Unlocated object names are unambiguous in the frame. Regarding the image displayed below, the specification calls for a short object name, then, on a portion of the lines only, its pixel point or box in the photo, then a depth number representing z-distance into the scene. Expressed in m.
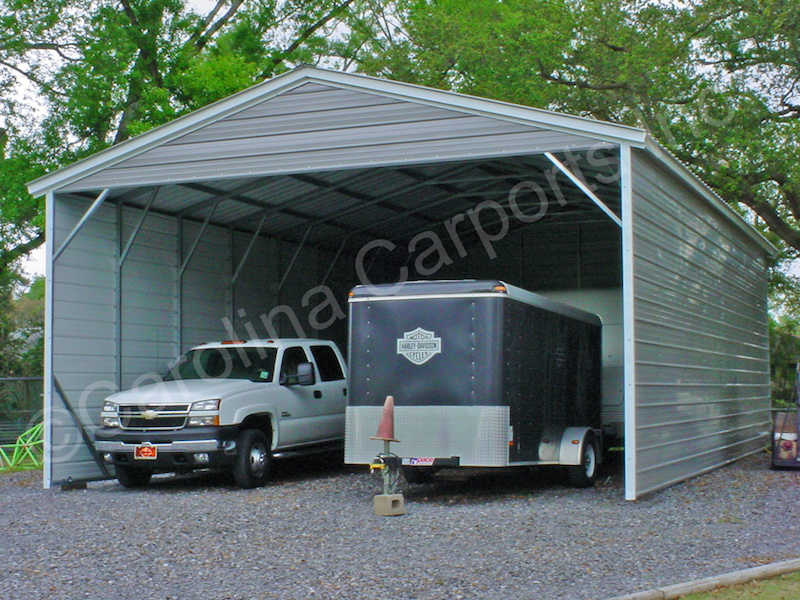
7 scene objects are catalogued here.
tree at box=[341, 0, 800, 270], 25.56
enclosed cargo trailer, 11.04
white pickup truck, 12.27
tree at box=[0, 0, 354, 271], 25.50
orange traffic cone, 10.64
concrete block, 10.31
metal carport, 11.79
